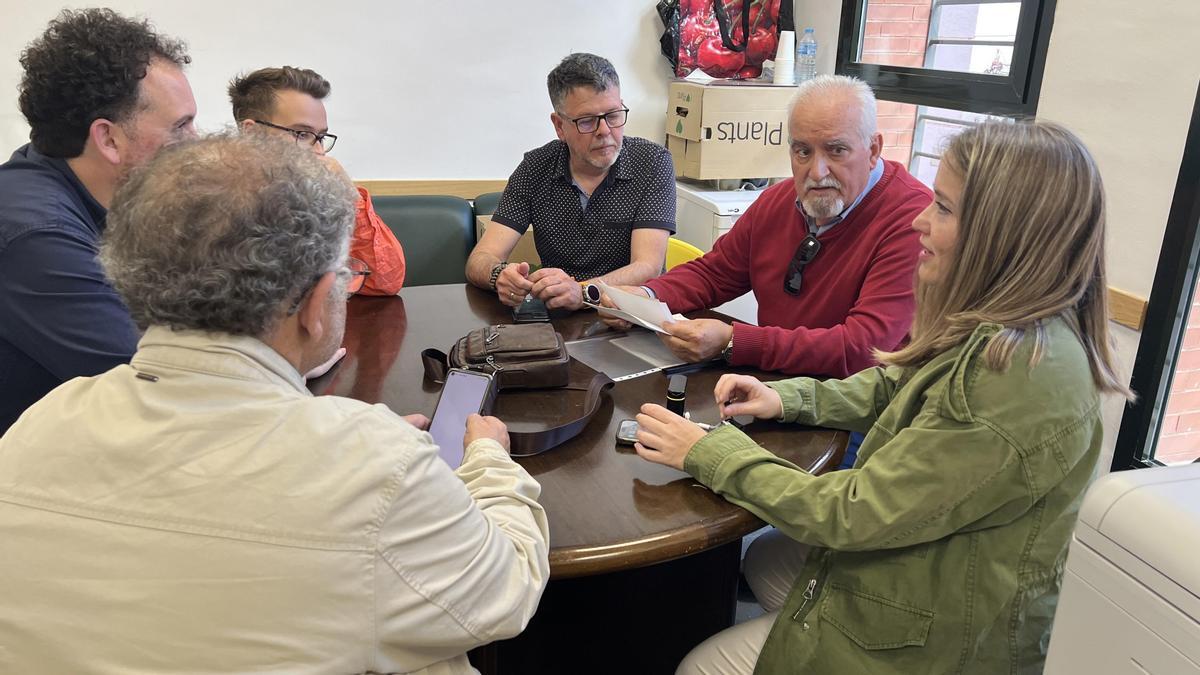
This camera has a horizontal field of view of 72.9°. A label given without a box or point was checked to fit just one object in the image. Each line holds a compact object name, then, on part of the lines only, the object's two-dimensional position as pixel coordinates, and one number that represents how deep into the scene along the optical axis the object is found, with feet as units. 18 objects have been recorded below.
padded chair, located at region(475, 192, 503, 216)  10.19
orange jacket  7.25
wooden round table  3.78
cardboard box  11.29
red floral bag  12.03
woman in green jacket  3.51
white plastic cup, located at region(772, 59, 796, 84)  11.86
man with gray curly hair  2.52
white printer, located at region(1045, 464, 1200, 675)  3.05
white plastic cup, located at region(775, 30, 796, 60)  11.84
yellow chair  8.92
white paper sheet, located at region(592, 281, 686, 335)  5.99
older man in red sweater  5.76
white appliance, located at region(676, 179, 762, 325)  10.47
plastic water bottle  12.06
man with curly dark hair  4.54
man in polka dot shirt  8.14
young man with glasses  7.15
